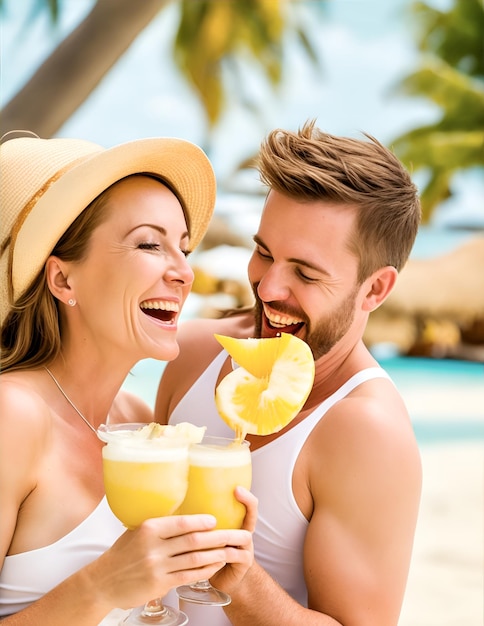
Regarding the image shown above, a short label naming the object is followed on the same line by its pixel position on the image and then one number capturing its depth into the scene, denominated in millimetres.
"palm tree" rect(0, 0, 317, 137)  5863
